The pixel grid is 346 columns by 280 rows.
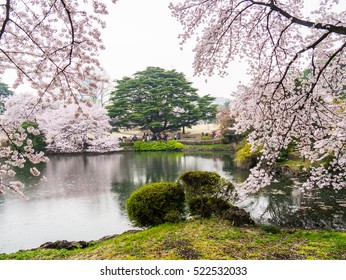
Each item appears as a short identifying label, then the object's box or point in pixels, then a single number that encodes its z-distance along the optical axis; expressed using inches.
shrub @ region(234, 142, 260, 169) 532.3
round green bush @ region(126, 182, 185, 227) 207.0
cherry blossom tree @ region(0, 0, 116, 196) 130.3
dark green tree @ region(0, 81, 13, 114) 1153.4
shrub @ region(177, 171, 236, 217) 222.1
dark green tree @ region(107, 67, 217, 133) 1054.4
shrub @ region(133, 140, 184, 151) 999.0
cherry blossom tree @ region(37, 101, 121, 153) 948.6
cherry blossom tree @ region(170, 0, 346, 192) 161.8
